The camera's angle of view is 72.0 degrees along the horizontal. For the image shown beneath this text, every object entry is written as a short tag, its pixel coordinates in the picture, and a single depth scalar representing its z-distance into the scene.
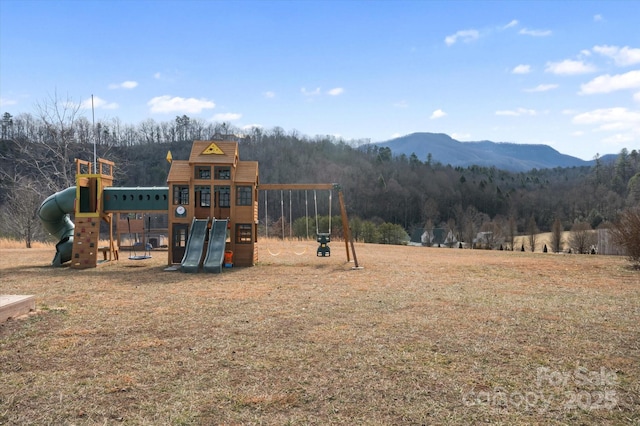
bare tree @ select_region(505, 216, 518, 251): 56.76
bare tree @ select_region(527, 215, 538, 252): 47.83
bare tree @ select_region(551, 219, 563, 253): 43.88
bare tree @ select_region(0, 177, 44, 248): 31.28
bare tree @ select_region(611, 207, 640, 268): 15.60
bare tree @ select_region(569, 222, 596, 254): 34.59
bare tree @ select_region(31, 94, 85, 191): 30.92
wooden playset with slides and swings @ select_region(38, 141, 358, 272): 15.94
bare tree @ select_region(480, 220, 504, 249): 50.78
